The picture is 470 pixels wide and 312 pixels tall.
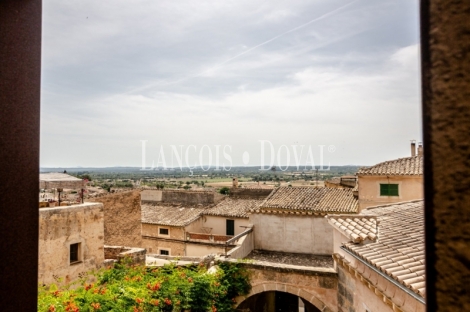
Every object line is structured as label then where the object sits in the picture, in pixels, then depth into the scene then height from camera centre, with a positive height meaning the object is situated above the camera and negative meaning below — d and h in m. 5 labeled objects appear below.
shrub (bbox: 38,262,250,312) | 5.96 -2.85
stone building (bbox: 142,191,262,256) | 23.80 -4.79
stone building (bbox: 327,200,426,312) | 4.78 -1.60
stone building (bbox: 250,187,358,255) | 16.83 -3.18
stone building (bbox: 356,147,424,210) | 17.64 -1.05
